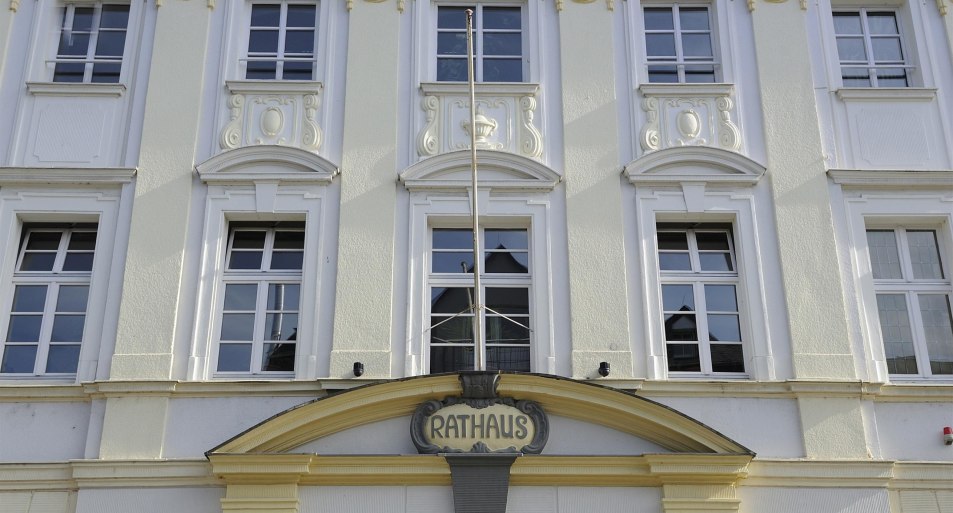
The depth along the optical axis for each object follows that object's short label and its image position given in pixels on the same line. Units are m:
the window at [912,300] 11.42
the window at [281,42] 12.62
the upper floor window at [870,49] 12.72
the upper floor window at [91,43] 12.66
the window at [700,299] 11.32
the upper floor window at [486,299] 11.33
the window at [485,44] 12.65
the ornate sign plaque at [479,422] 10.47
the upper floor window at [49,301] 11.37
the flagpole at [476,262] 10.78
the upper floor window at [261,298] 11.31
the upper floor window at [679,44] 12.62
